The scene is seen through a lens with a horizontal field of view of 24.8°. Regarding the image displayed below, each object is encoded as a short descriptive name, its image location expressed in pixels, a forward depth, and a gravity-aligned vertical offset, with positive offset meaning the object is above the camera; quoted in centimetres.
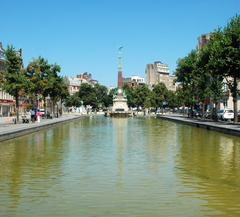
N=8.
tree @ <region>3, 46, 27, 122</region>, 6600 +502
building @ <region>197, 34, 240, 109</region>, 11412 +269
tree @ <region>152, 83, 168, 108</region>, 19862 +571
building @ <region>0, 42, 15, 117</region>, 12159 +308
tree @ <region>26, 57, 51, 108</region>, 8731 +656
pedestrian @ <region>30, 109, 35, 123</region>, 7394 -1
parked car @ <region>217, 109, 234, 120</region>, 7975 -15
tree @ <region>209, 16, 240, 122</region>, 6162 +687
